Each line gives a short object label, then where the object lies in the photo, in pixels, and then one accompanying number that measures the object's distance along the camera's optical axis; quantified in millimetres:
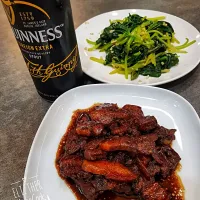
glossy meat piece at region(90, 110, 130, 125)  241
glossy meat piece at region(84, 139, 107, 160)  212
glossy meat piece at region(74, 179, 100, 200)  208
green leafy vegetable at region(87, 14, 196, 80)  332
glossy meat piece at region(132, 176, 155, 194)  205
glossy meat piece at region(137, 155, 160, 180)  210
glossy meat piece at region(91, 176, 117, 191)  207
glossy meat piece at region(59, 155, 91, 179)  215
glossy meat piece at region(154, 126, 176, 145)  233
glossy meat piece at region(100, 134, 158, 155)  214
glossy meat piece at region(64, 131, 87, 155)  227
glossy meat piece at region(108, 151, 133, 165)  216
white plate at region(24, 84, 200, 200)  219
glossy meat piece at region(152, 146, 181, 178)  216
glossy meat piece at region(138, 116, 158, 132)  235
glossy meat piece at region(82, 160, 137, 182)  205
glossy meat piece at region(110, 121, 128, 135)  230
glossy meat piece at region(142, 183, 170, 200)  201
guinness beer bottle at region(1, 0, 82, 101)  221
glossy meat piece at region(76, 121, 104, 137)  231
